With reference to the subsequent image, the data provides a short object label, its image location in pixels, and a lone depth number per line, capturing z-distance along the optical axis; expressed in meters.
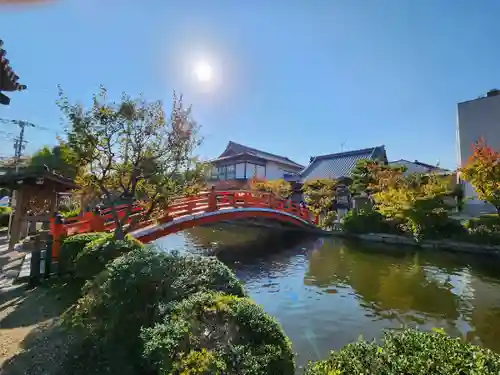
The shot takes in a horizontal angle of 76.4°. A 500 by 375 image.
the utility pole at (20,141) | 24.77
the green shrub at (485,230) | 13.92
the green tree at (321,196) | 22.38
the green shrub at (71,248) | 8.00
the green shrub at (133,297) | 3.90
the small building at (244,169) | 33.62
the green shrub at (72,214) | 15.91
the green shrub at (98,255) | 6.56
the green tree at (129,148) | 7.61
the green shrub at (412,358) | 2.08
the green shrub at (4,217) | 17.31
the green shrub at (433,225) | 15.21
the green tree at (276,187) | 26.81
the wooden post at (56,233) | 8.62
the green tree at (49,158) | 20.55
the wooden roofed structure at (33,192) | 9.70
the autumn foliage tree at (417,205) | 15.13
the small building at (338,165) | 29.14
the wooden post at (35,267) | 7.34
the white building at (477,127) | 19.81
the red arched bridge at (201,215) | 9.91
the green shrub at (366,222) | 17.98
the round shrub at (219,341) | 2.64
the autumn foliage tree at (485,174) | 13.65
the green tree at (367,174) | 19.45
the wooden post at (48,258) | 7.78
